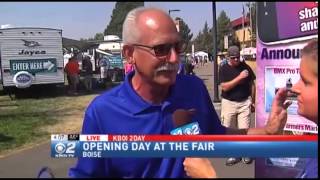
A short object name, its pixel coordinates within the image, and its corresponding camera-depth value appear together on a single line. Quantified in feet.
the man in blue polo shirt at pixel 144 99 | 5.75
